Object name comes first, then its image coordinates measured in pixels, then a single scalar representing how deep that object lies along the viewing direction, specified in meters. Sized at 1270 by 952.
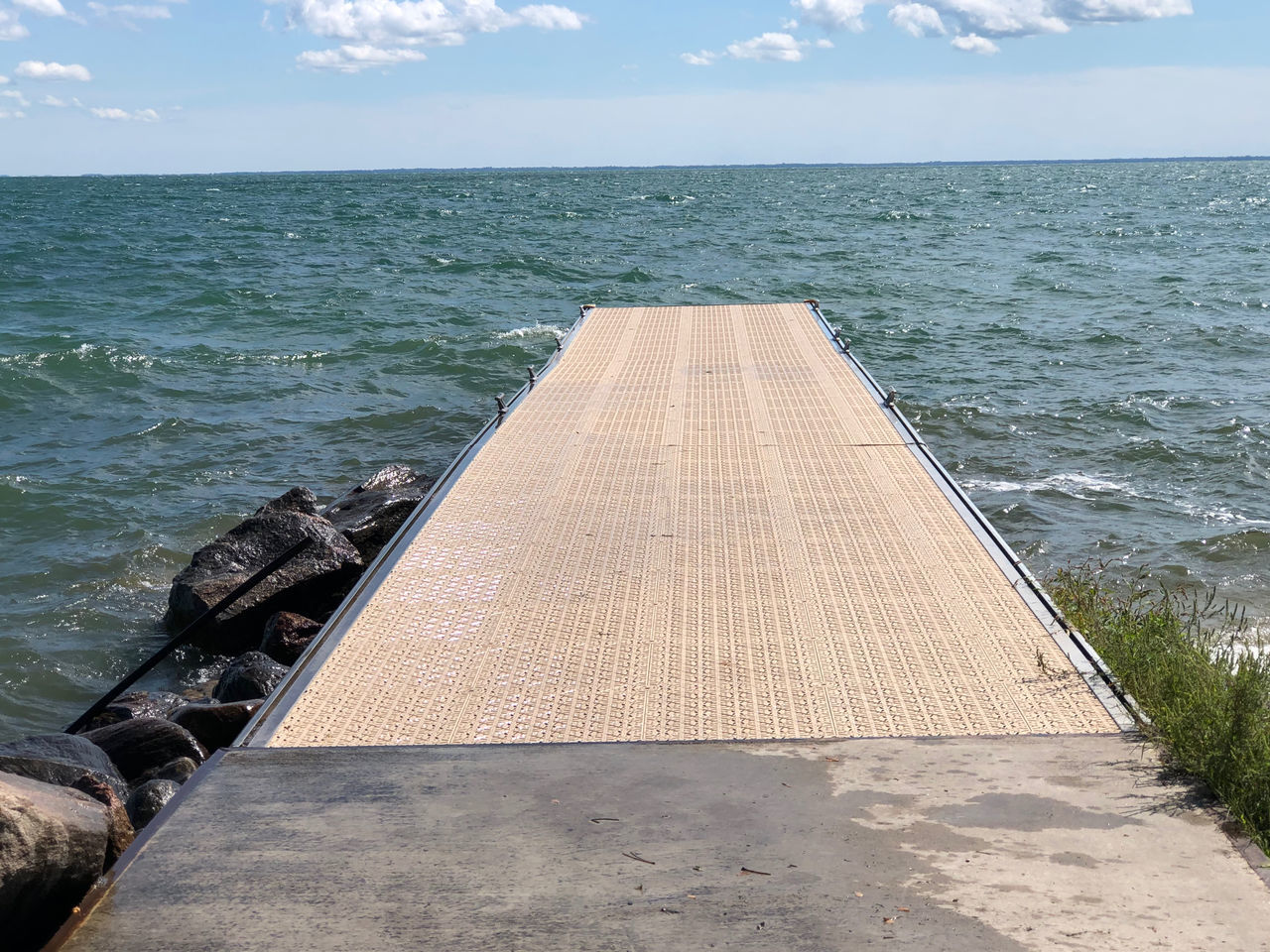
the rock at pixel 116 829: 3.38
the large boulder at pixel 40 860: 2.73
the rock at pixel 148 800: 4.27
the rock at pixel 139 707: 5.83
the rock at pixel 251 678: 5.66
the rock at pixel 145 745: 4.93
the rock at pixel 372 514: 7.81
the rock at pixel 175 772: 4.76
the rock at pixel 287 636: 6.36
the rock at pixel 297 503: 8.17
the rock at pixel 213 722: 5.31
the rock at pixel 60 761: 4.11
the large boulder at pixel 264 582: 6.97
